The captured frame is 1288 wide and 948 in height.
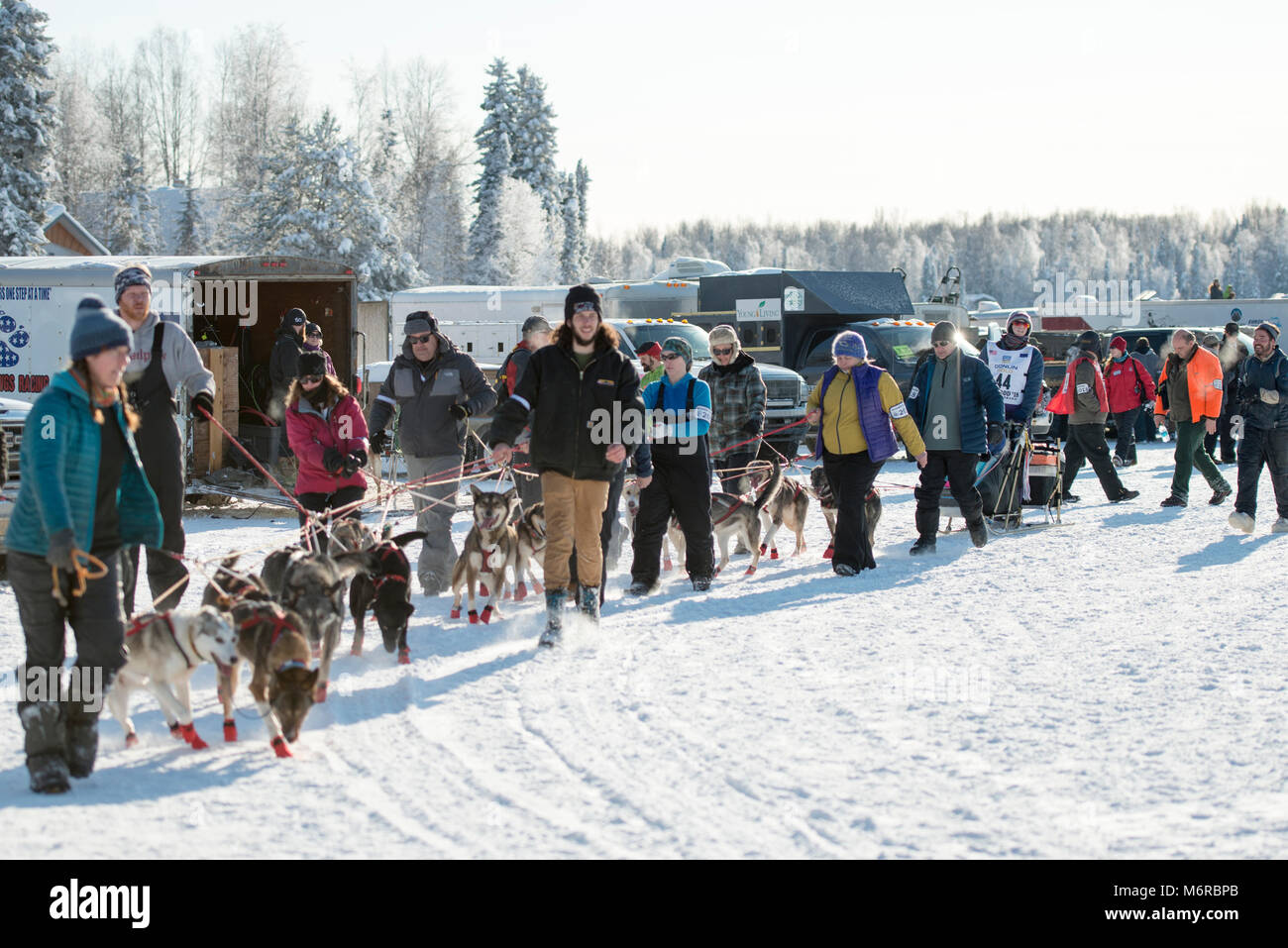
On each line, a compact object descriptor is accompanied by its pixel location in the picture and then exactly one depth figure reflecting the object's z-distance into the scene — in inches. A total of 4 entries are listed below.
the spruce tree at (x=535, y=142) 2151.8
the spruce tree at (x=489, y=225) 1985.7
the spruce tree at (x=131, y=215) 2048.5
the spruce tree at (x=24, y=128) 1221.1
